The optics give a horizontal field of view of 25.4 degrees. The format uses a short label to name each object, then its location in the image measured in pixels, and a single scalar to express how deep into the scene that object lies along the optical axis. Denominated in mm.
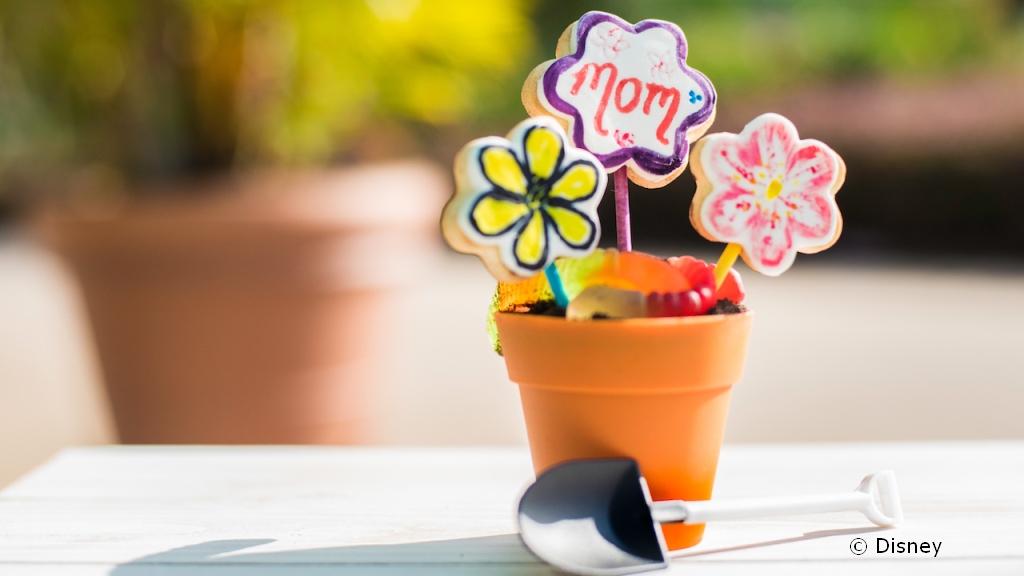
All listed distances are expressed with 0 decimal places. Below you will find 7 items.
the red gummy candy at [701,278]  686
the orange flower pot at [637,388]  668
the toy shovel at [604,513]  663
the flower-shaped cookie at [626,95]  693
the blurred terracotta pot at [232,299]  1309
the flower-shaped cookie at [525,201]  664
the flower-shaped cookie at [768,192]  689
